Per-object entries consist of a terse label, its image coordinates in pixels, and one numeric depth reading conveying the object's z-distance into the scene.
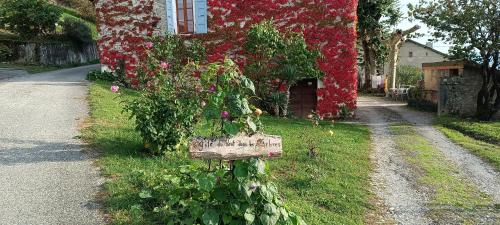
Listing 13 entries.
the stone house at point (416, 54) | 43.78
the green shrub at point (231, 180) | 4.09
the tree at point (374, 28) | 25.16
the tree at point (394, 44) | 27.15
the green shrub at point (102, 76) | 15.57
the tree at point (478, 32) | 15.23
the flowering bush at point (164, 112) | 6.76
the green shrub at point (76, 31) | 25.19
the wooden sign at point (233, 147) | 4.11
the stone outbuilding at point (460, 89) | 17.52
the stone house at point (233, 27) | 14.87
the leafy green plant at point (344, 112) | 15.70
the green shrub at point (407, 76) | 32.72
